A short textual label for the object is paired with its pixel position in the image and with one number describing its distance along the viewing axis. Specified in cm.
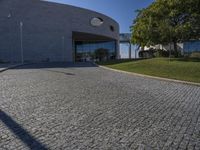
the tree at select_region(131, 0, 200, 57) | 1391
